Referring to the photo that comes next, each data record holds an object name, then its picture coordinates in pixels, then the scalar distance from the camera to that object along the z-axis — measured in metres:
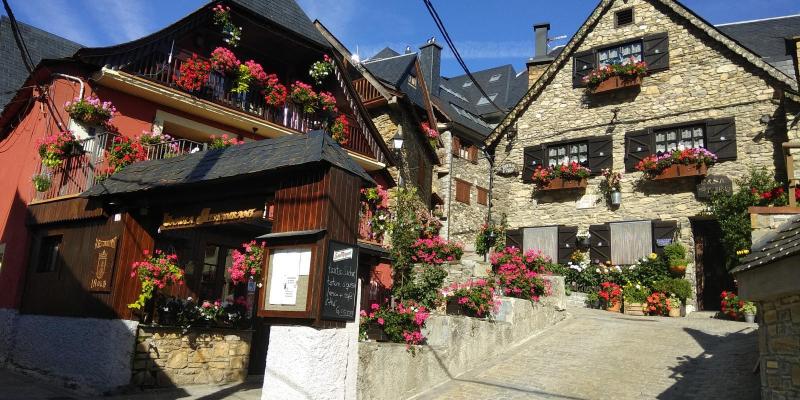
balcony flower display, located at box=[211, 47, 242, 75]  12.53
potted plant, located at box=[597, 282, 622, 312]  15.48
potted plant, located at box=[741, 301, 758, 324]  12.36
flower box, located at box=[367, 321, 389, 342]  8.72
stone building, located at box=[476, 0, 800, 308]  16.09
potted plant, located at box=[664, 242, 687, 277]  15.56
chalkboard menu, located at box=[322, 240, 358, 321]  6.15
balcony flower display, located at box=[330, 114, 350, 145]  14.69
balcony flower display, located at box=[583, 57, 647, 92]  17.88
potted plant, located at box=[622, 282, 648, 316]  14.98
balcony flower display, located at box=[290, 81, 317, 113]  14.14
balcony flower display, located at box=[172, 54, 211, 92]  11.93
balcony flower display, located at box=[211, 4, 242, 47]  12.67
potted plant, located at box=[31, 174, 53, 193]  10.82
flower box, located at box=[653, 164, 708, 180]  15.99
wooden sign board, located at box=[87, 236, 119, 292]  8.76
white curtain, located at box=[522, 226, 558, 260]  18.53
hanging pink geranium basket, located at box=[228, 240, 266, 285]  6.80
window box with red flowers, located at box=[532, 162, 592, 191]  18.12
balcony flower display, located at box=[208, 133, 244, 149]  11.38
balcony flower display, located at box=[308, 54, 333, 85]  14.63
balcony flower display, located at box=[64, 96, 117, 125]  10.45
